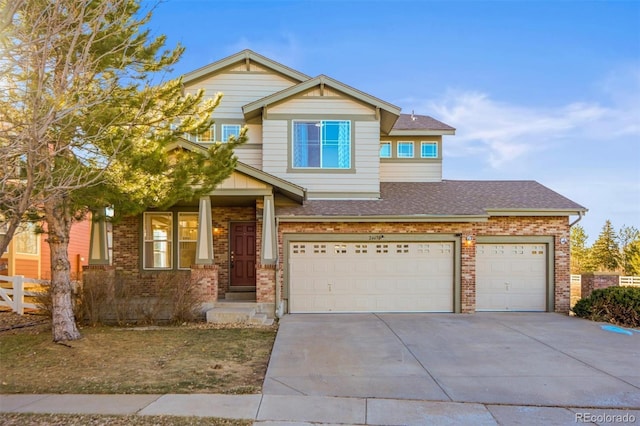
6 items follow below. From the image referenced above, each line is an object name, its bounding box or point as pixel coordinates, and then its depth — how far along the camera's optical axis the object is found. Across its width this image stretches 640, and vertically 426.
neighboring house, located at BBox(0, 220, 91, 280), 16.16
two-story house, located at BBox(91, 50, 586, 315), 12.29
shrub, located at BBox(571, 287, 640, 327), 11.06
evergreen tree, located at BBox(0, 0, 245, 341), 5.51
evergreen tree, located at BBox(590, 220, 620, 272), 37.28
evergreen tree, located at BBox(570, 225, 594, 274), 37.19
